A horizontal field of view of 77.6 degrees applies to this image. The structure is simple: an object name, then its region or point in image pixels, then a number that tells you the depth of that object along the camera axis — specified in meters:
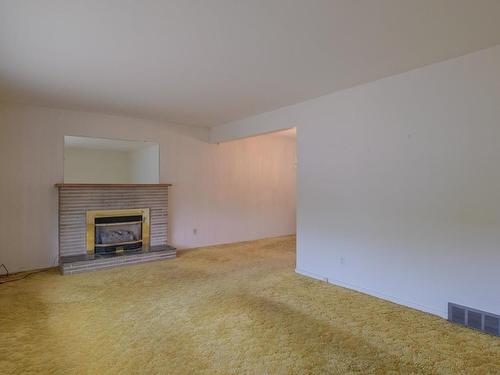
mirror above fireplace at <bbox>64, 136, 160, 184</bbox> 5.05
